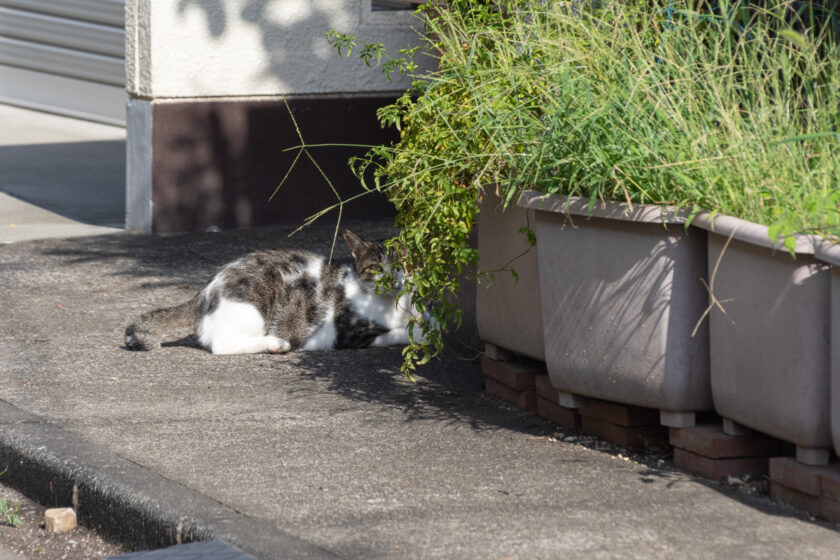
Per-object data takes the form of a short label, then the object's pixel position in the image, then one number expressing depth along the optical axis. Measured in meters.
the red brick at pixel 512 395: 8.45
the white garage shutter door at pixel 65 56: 25.31
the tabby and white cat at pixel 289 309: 10.26
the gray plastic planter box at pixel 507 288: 7.99
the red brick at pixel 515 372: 8.45
